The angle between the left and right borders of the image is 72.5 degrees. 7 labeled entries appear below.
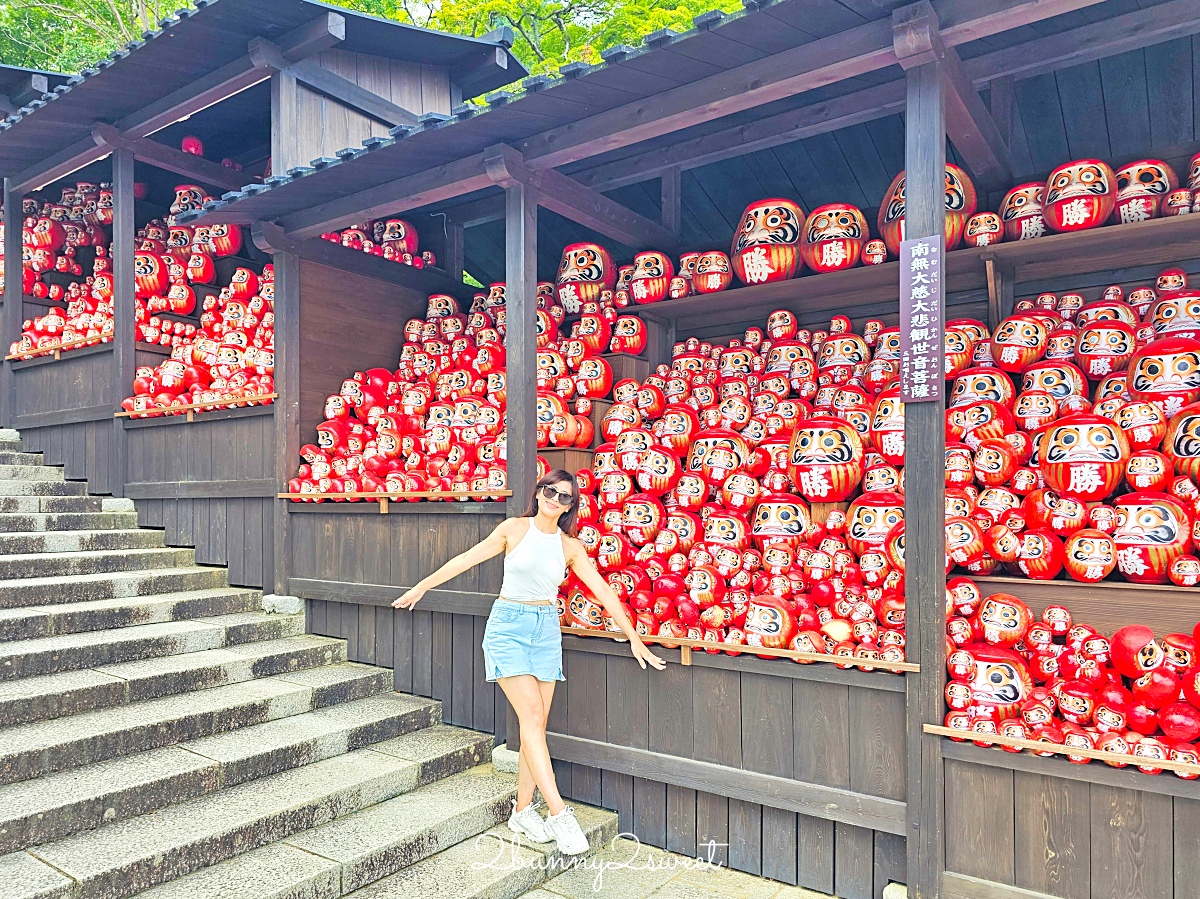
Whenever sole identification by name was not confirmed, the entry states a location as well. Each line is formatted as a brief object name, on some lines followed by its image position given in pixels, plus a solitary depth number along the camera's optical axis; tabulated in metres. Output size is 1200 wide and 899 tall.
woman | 3.95
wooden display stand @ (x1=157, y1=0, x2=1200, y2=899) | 3.30
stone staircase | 3.46
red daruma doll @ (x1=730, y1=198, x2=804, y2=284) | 4.98
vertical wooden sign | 3.43
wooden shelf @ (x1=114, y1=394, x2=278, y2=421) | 6.16
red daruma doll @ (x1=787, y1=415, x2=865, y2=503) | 4.31
